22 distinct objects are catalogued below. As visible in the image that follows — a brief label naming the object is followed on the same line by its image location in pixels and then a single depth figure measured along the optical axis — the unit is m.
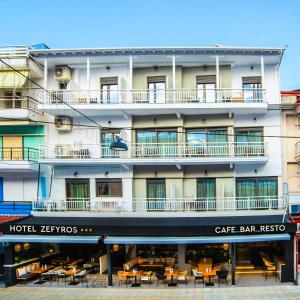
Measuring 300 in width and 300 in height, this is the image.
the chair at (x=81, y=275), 19.42
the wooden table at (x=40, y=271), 19.80
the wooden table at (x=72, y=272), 19.32
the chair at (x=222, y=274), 18.42
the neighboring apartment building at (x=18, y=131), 21.25
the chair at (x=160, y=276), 18.69
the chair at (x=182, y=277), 18.62
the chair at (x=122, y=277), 18.89
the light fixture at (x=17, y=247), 19.86
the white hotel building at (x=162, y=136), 20.45
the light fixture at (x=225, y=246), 20.86
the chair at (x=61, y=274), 19.55
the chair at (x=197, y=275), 18.57
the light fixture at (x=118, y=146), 17.88
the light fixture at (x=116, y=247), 21.51
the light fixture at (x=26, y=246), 20.82
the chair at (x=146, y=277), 18.73
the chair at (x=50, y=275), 19.64
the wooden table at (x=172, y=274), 18.50
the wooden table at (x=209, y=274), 18.39
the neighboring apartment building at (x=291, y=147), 21.45
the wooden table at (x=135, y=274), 18.80
